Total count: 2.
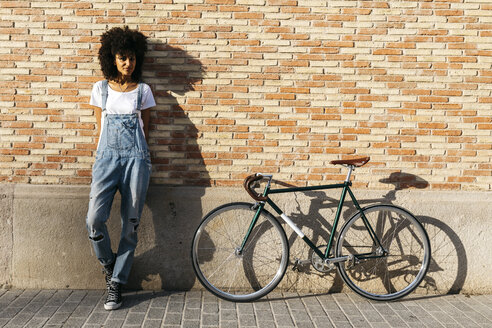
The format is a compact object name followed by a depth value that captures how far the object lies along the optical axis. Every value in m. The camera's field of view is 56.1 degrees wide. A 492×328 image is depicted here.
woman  4.32
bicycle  4.64
